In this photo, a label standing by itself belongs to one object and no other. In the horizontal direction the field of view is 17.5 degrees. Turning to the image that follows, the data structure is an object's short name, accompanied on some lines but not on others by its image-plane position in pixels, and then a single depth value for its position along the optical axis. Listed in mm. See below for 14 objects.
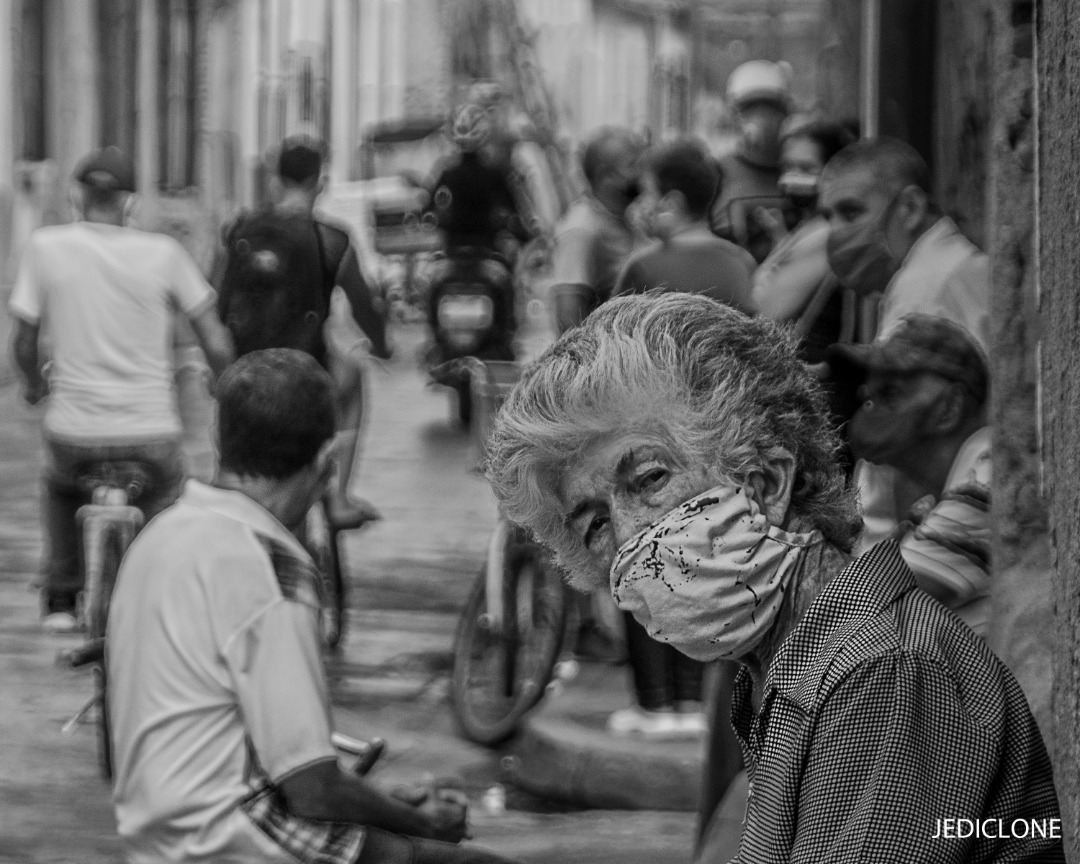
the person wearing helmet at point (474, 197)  24481
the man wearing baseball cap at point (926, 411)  6774
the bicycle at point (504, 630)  11099
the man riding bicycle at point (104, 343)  12324
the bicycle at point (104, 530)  10935
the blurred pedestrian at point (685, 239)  10912
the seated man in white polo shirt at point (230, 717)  5940
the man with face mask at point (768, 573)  3313
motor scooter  24606
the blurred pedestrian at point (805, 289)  10331
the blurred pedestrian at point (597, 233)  13604
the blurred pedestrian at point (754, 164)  14074
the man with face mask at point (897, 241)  8580
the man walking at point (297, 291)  13036
